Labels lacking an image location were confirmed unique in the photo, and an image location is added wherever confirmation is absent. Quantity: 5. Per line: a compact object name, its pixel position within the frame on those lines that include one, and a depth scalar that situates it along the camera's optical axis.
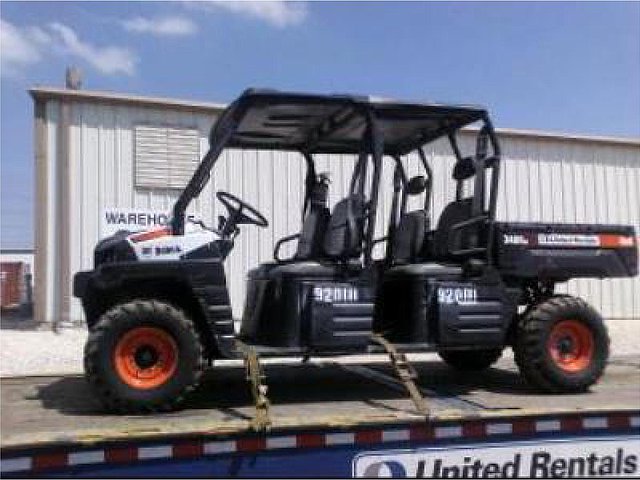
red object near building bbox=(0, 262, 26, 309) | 24.64
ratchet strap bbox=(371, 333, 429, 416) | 5.18
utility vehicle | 5.65
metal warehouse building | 15.42
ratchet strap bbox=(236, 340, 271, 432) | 4.48
